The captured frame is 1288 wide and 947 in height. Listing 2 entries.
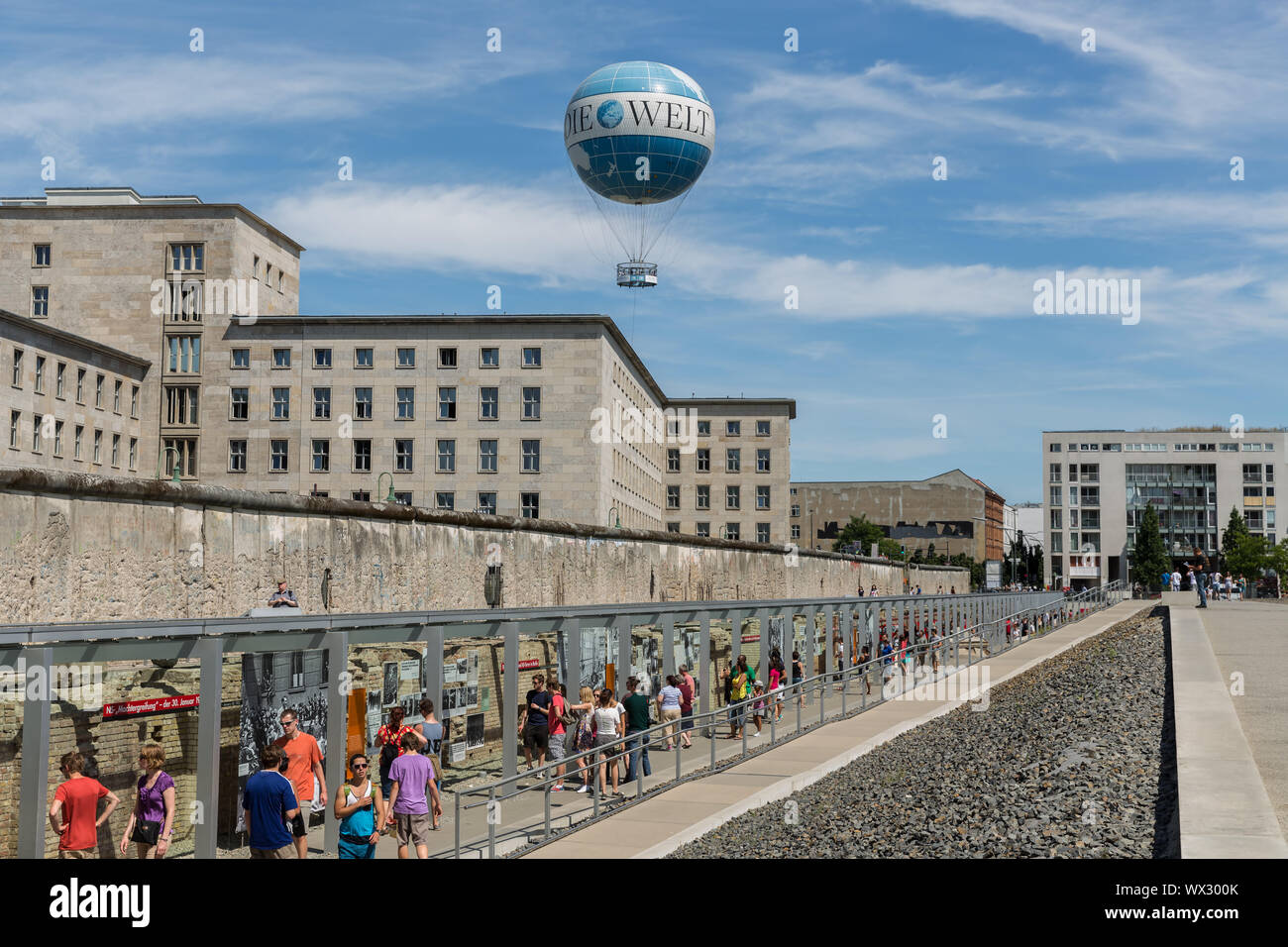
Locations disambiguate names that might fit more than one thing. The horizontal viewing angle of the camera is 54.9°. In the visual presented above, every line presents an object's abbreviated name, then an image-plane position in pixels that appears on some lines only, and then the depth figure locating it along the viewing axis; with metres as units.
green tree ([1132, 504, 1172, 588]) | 134.75
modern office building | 152.00
